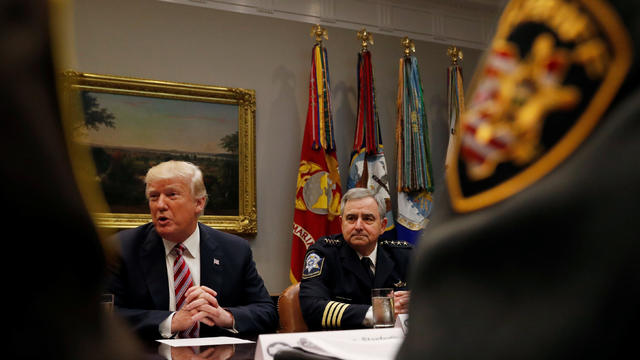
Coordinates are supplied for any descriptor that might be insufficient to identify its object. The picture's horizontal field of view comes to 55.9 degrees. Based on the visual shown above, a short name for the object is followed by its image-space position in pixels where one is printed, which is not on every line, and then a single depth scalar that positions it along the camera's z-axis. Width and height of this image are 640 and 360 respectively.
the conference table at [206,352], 1.87
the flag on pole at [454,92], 6.24
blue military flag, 5.86
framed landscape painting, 5.23
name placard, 1.59
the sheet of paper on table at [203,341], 2.20
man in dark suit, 2.79
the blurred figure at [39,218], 0.36
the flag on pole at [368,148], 5.73
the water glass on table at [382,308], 2.46
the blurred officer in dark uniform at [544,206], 0.39
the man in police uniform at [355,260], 3.54
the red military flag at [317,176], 5.63
